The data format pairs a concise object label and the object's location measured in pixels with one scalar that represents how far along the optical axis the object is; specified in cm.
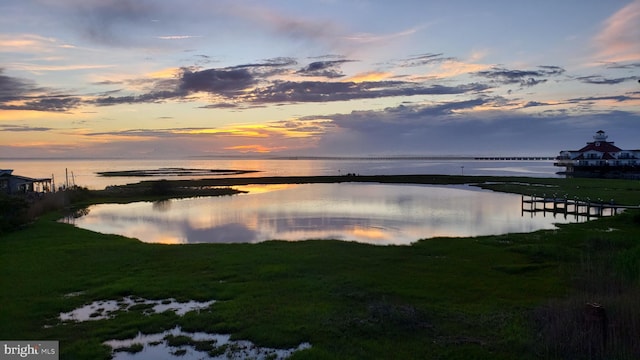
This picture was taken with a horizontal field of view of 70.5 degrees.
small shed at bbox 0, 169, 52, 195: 4288
